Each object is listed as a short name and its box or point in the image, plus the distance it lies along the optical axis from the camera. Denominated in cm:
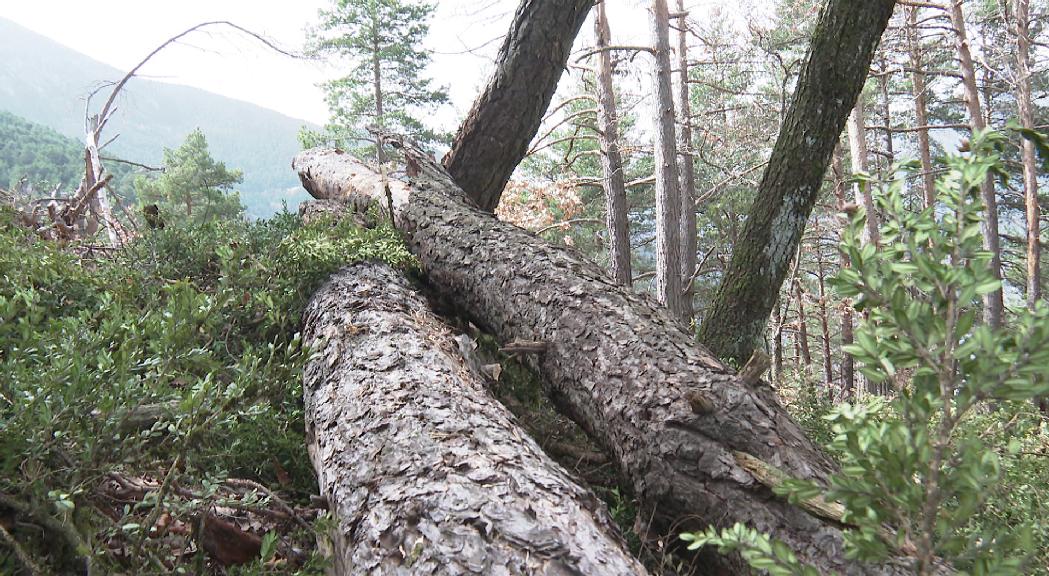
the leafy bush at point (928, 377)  83
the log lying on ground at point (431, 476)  147
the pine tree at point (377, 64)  2220
